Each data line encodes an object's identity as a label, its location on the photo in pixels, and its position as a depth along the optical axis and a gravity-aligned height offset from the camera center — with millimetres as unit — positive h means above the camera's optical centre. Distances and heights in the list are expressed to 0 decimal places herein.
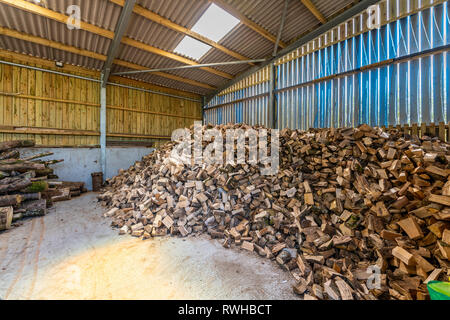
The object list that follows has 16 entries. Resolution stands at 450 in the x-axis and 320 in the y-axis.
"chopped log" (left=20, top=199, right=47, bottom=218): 4766 -1125
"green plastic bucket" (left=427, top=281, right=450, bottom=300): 1266 -895
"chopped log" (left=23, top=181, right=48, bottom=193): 5148 -633
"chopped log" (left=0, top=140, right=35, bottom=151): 6035 +655
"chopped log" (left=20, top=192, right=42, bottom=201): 4969 -853
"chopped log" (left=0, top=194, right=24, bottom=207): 4449 -845
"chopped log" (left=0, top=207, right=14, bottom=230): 3936 -1123
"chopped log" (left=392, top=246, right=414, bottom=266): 2178 -1119
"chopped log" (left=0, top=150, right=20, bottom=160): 5801 +314
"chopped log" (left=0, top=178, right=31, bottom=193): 4640 -533
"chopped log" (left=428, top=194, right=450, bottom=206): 2367 -505
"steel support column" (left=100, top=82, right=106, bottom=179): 8922 +1742
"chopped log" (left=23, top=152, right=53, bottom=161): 6729 +326
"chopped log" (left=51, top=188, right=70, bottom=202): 6267 -1072
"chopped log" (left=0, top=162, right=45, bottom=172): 5273 -73
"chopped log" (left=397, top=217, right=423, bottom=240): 2362 -864
